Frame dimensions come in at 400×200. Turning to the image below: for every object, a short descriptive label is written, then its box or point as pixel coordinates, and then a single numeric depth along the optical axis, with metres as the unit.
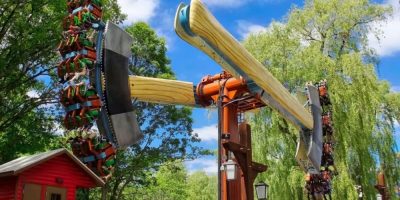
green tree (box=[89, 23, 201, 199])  21.59
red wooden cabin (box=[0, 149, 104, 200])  9.08
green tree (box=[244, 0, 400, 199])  16.16
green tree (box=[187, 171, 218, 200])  40.40
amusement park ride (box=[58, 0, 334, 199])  3.77
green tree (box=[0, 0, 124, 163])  15.72
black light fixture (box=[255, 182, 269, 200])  8.52
